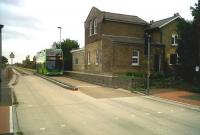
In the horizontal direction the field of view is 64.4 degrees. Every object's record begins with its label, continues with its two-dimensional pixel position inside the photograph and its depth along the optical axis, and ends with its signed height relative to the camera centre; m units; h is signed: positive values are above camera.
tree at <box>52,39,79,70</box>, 28.56 +3.33
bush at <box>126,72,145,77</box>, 15.68 -1.00
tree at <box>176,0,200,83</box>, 13.58 +1.42
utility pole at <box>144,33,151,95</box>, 11.32 +1.41
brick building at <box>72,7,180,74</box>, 18.10 +2.63
